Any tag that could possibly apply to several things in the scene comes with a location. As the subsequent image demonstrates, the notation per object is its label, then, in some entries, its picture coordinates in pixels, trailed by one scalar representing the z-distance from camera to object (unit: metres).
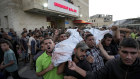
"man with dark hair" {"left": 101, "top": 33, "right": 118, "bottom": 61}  2.09
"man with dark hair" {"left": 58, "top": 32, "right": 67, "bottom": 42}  2.29
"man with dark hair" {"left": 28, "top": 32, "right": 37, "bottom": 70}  3.53
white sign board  8.84
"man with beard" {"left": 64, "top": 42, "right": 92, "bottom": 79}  1.21
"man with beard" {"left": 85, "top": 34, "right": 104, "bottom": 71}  1.60
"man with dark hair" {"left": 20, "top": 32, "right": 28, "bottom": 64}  4.50
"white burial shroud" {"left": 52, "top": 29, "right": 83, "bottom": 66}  1.10
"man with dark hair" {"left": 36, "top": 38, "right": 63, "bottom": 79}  1.43
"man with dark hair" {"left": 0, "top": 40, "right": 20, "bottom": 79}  2.27
